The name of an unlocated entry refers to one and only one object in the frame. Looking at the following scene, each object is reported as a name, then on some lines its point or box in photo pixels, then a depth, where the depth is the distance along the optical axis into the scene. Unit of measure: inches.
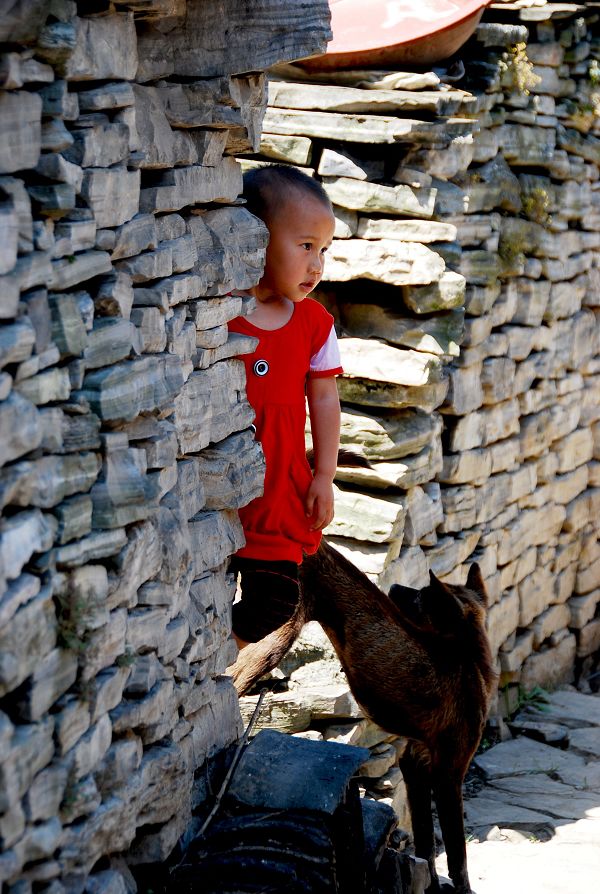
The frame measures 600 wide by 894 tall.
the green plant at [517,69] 228.7
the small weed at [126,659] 90.5
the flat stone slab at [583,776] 239.9
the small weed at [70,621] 80.5
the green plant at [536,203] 250.1
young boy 124.5
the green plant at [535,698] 280.8
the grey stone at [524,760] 245.6
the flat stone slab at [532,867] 191.5
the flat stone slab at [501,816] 219.6
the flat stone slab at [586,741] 256.4
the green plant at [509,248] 237.8
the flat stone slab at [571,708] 275.1
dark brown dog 158.7
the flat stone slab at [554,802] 225.5
